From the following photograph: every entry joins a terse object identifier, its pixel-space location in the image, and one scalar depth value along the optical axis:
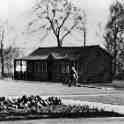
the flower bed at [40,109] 15.52
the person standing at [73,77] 45.13
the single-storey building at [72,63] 58.47
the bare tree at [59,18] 83.00
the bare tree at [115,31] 74.00
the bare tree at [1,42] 92.41
